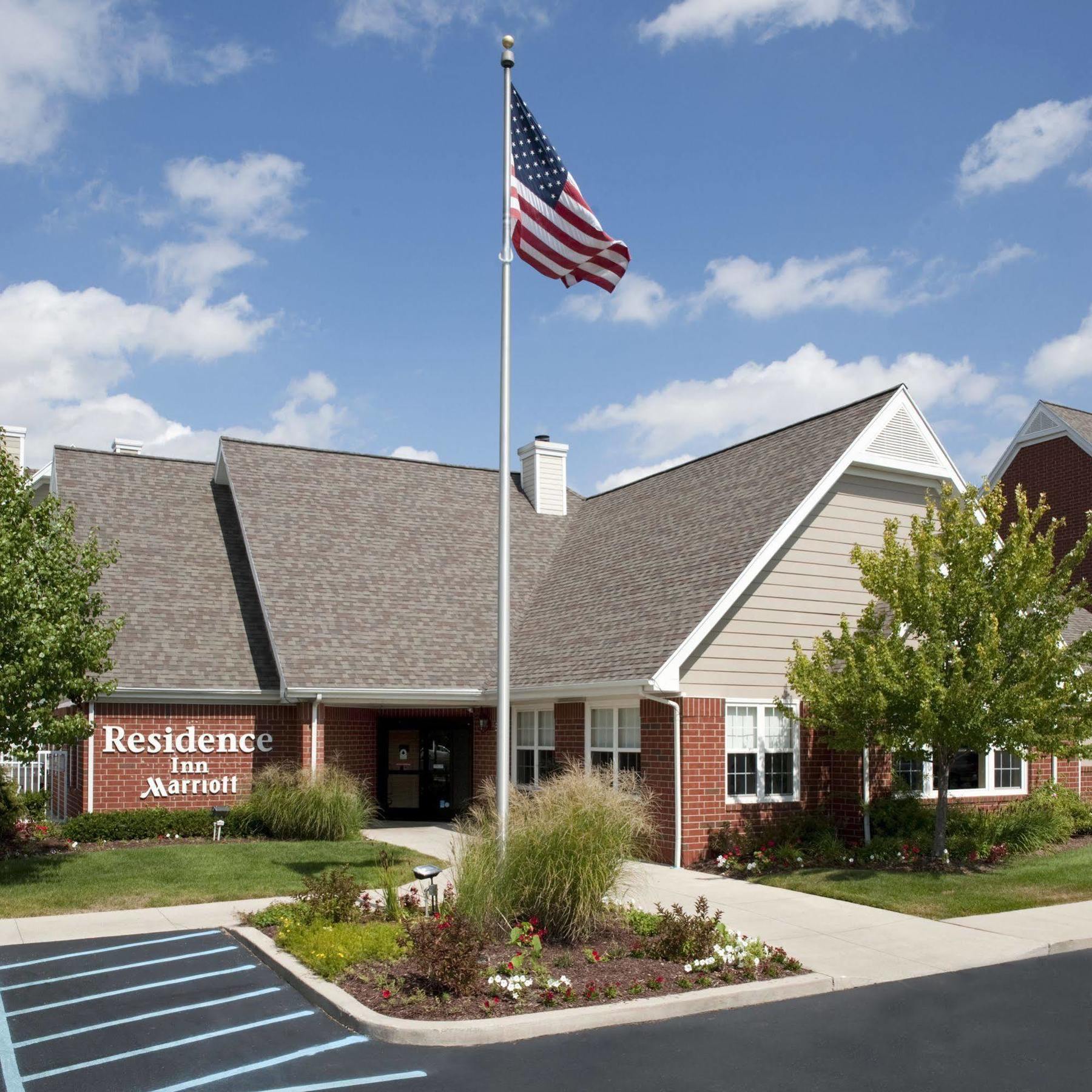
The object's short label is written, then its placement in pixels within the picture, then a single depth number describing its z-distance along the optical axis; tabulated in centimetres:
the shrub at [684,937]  995
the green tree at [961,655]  1429
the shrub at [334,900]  1130
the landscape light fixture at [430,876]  1091
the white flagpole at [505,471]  1209
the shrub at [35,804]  1981
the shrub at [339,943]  977
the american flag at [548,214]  1317
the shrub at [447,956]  882
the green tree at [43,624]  1394
